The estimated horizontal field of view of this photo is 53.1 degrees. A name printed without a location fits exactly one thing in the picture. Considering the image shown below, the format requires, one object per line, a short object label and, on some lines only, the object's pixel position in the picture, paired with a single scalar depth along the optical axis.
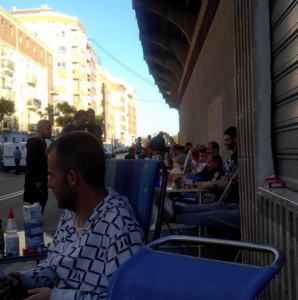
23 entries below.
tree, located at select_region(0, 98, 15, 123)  26.43
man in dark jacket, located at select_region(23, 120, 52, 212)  4.09
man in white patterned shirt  1.23
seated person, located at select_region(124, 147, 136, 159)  9.67
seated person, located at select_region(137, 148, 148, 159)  11.96
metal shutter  1.81
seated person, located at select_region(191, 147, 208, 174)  5.36
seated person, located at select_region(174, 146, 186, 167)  8.18
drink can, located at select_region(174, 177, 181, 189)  3.78
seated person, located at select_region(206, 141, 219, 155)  5.32
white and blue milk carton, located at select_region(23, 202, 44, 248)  1.88
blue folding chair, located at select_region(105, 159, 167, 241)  1.54
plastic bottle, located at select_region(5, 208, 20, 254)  1.83
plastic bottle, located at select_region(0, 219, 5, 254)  1.86
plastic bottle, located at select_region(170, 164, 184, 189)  3.87
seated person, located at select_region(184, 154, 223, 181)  4.44
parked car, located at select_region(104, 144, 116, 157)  36.49
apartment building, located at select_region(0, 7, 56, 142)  32.41
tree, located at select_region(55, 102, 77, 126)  41.37
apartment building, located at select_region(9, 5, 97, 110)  48.87
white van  18.93
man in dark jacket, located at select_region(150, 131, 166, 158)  11.72
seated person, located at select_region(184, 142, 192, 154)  10.29
